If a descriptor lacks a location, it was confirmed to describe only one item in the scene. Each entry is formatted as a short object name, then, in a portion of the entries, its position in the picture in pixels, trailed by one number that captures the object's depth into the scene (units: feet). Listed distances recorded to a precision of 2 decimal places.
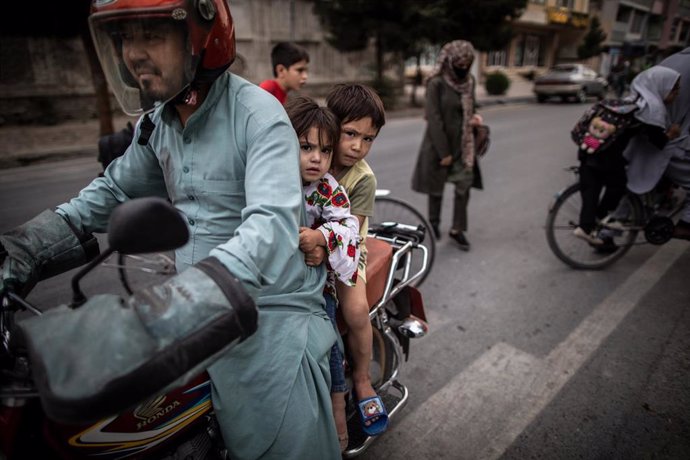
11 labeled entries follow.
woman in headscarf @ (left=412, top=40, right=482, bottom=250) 13.69
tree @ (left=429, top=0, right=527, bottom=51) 50.70
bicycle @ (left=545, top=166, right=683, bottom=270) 12.10
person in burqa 11.06
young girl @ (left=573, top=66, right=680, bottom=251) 10.76
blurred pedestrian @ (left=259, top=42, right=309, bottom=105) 13.17
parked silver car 62.08
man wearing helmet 4.01
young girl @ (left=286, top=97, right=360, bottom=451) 5.24
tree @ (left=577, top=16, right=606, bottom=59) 100.48
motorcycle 3.25
